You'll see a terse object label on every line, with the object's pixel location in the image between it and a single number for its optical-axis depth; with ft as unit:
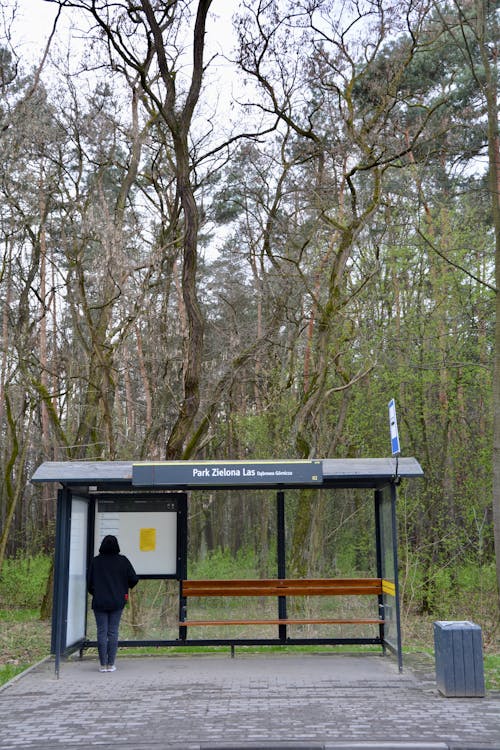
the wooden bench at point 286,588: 35.70
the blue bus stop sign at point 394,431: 29.68
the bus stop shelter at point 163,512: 32.09
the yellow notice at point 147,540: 36.35
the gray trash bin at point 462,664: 26.35
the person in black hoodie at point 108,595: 31.99
